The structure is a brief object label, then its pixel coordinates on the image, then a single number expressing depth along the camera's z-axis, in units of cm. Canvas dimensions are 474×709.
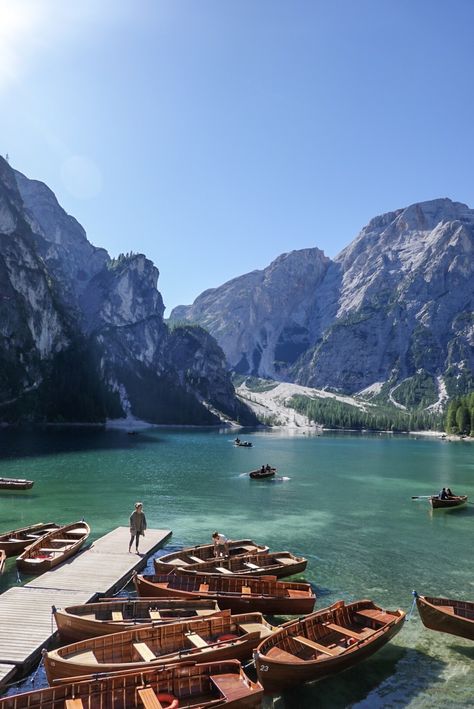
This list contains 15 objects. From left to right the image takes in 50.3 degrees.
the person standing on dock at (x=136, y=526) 3356
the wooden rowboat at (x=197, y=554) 2945
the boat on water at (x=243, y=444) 15750
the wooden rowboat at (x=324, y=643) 1750
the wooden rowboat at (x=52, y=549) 3031
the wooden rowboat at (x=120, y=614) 1988
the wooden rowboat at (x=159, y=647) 1619
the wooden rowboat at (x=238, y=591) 2466
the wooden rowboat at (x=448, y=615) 2203
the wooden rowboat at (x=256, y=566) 2900
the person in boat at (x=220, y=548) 3177
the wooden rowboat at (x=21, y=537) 3466
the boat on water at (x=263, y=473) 8069
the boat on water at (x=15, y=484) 6181
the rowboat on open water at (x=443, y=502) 5819
